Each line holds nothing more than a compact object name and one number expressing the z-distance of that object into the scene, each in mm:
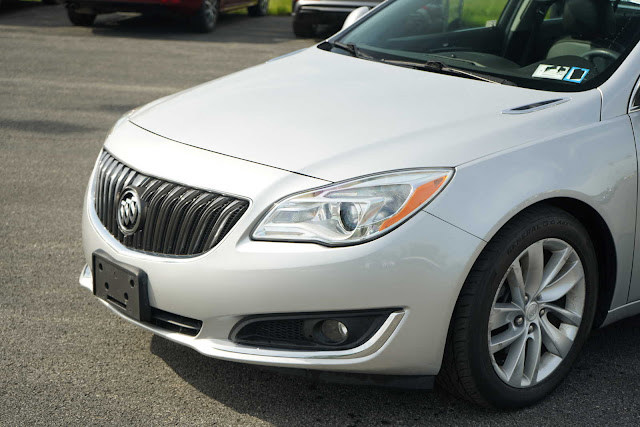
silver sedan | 2910
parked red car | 12688
